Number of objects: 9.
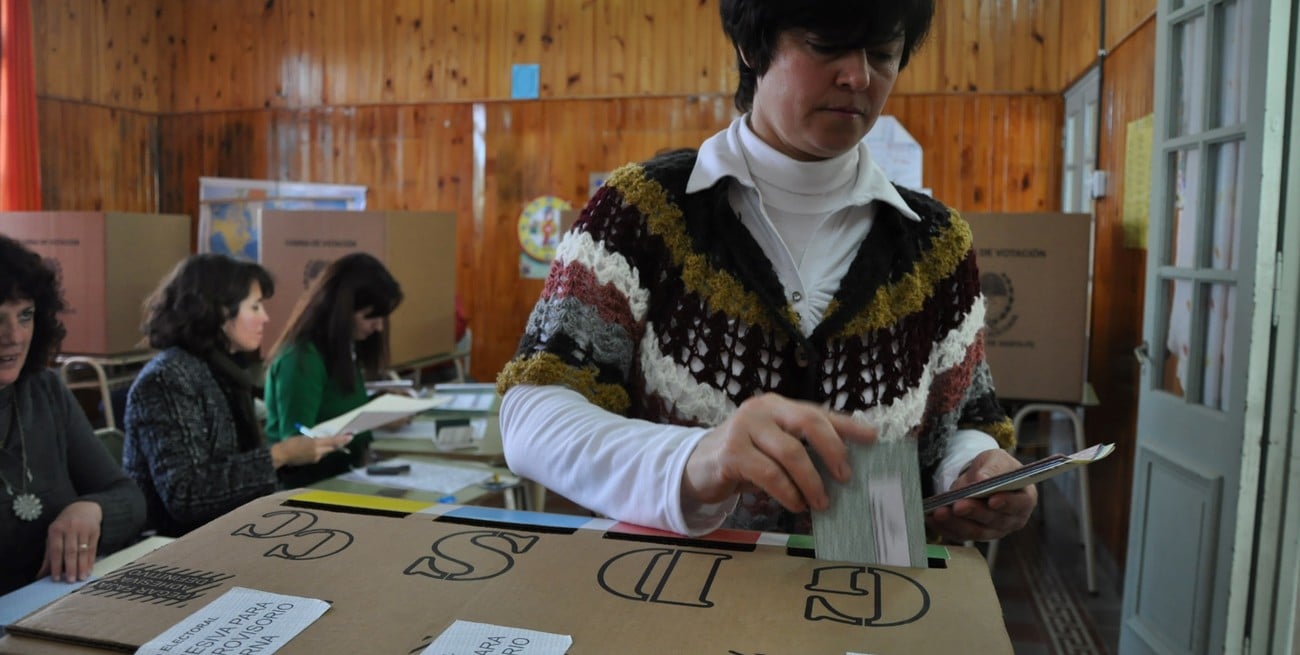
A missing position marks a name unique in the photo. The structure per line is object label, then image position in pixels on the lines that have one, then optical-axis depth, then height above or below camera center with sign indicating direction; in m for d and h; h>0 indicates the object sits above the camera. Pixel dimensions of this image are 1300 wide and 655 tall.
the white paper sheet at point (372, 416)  2.64 -0.52
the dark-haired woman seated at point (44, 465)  1.80 -0.49
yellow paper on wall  3.22 +0.27
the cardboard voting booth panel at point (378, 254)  4.12 -0.07
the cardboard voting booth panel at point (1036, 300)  3.44 -0.17
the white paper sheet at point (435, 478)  2.38 -0.63
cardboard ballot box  0.56 -0.23
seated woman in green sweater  2.91 -0.38
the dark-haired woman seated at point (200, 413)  2.22 -0.44
